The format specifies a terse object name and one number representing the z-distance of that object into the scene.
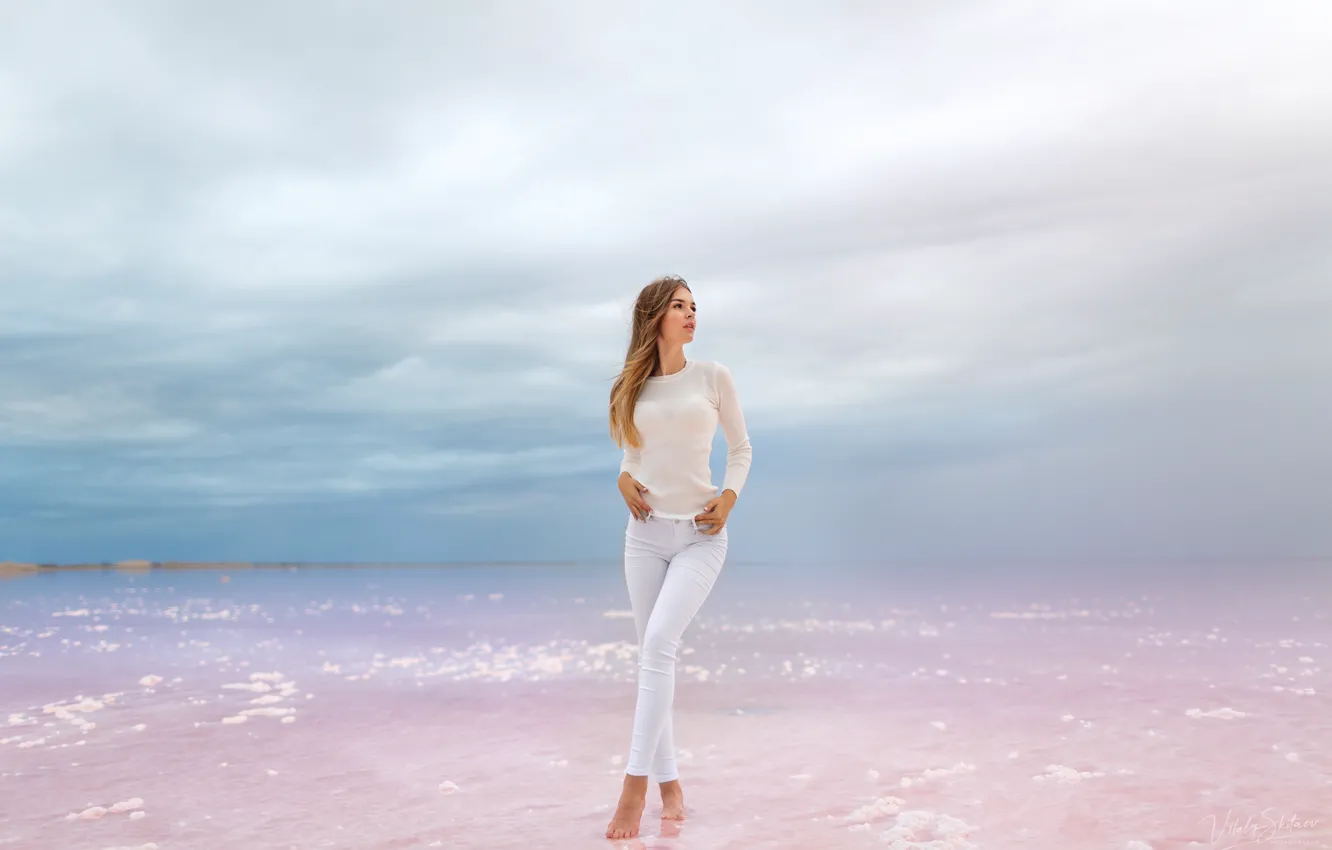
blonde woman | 5.29
